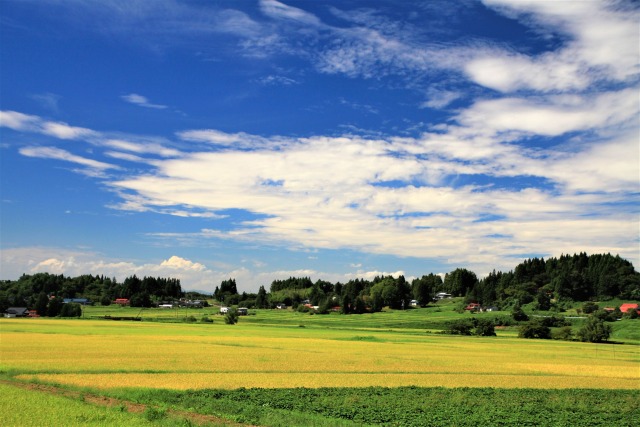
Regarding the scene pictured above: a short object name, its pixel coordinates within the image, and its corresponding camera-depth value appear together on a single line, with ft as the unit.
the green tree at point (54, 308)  586.66
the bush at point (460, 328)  414.82
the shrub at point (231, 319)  490.08
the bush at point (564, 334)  382.30
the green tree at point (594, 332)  361.71
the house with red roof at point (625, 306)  581.20
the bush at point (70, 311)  552.82
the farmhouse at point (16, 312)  599.86
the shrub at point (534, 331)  384.06
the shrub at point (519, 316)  529.04
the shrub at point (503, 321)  515.09
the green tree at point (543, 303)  633.20
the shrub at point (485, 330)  402.93
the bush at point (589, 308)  588.50
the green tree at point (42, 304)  604.25
